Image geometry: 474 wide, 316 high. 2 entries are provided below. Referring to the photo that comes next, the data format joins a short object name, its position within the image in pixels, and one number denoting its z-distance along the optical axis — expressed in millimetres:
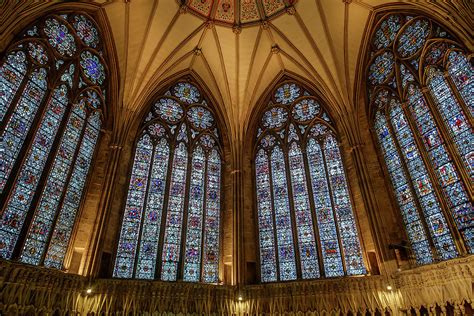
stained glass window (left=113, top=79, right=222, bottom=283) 12977
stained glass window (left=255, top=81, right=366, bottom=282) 13172
